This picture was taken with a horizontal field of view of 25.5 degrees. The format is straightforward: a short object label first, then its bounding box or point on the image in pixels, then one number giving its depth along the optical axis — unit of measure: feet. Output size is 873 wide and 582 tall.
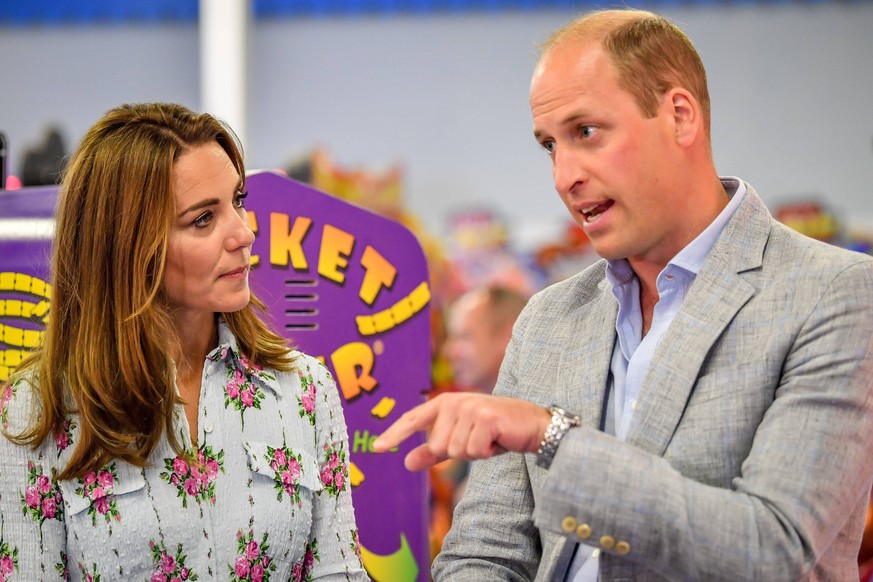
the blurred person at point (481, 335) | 17.74
